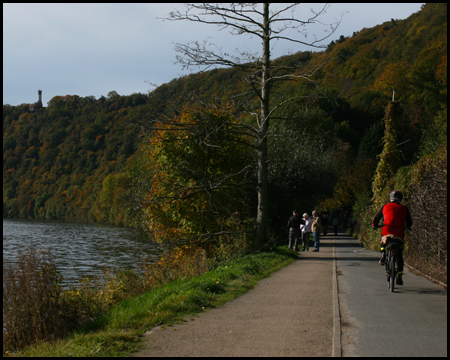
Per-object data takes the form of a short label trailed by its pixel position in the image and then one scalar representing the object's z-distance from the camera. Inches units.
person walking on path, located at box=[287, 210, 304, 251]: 853.2
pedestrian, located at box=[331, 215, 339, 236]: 1612.9
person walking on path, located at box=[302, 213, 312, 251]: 898.8
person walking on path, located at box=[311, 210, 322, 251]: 887.7
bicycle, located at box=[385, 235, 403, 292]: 396.2
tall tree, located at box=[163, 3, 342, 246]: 698.8
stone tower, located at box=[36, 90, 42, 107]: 4987.7
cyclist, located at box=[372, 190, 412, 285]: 403.2
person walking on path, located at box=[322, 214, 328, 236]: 1622.2
